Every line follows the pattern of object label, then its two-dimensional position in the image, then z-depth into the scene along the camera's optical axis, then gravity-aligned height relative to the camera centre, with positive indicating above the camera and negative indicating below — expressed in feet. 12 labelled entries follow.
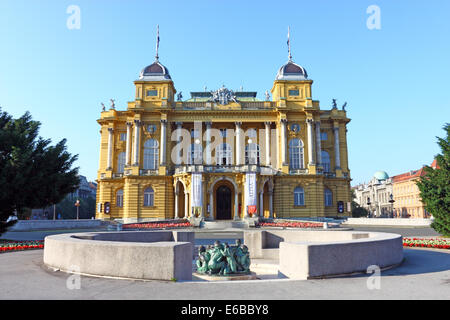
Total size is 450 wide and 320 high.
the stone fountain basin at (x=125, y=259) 25.93 -4.92
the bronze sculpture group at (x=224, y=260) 32.14 -6.02
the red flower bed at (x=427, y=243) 49.74 -7.19
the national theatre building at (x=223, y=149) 147.13 +26.09
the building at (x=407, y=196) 279.08 +3.92
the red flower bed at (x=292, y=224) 108.99 -8.34
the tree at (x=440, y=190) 63.87 +2.13
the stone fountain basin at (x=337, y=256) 26.96 -5.08
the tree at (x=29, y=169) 63.82 +7.30
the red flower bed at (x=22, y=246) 50.92 -7.35
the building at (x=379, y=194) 345.10 +7.57
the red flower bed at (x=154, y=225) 107.55 -8.30
